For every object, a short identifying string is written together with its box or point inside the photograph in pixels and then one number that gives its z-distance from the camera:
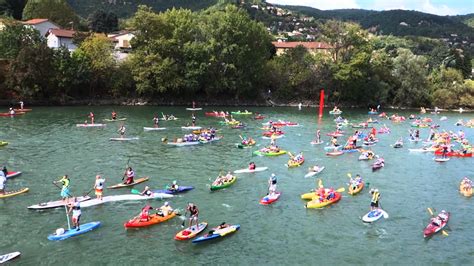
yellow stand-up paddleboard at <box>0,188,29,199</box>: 33.94
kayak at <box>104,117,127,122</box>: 70.00
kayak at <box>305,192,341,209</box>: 33.81
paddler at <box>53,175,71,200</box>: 31.84
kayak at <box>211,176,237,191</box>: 36.88
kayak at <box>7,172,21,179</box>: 38.46
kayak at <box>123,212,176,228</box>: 29.00
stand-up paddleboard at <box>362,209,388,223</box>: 31.44
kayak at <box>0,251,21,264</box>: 23.89
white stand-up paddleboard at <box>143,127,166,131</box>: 63.21
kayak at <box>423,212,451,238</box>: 29.65
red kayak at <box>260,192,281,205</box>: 34.38
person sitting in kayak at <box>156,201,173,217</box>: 30.31
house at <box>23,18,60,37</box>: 108.19
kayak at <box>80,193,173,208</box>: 32.69
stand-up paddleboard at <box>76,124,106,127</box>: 64.06
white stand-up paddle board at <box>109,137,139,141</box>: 55.74
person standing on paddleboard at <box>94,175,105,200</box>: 32.94
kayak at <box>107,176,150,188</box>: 36.84
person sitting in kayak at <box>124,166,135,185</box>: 37.25
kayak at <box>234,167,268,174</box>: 42.41
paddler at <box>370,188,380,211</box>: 32.25
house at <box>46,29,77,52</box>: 103.12
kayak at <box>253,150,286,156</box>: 50.25
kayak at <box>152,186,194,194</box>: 35.28
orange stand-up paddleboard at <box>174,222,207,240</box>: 27.42
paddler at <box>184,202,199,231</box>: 28.22
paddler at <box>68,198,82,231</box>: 27.86
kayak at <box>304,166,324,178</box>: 42.06
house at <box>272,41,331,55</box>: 110.22
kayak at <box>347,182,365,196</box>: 37.00
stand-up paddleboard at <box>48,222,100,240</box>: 26.89
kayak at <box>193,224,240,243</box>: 27.24
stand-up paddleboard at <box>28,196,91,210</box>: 31.31
